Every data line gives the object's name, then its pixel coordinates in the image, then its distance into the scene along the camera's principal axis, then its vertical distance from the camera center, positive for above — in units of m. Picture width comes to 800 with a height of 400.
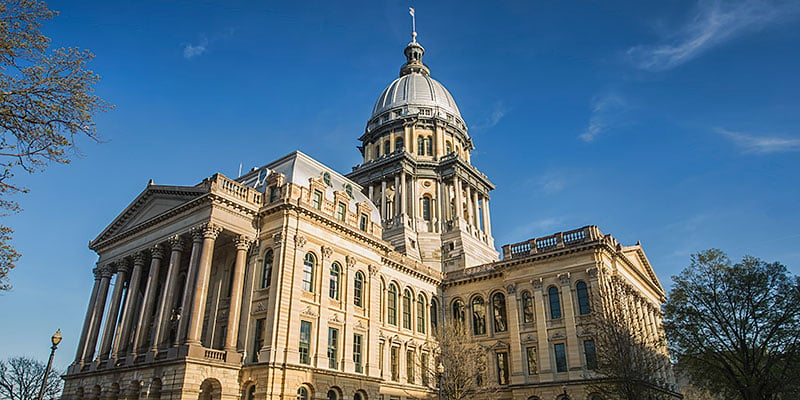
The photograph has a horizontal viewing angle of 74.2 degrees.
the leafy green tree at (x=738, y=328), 33.91 +6.42
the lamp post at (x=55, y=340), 23.27 +3.76
